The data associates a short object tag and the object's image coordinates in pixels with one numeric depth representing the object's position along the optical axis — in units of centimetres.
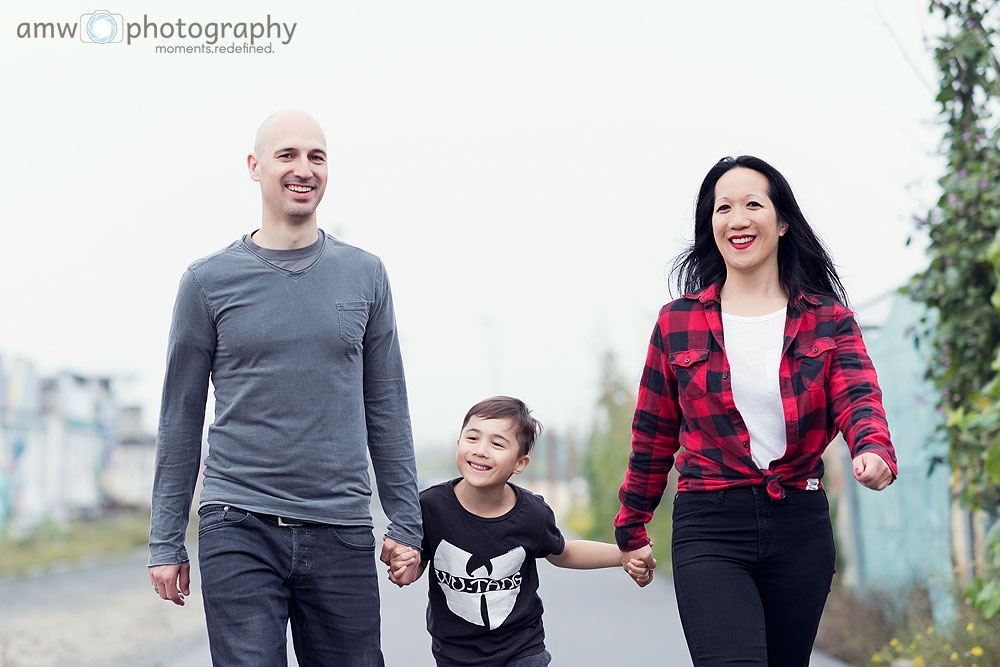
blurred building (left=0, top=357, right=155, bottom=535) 2638
